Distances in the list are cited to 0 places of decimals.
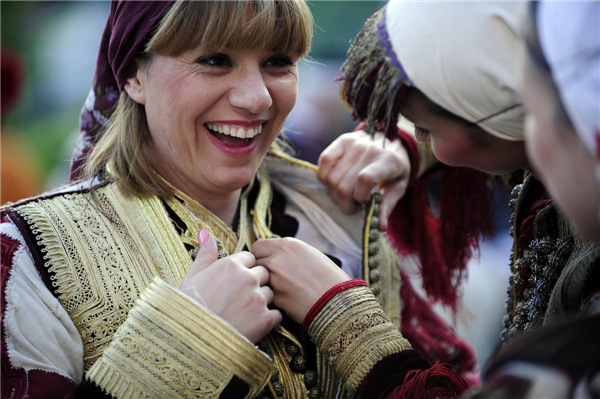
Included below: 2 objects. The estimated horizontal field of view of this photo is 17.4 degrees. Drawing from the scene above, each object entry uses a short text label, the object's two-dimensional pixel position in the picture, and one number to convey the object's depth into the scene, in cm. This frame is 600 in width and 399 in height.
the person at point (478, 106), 155
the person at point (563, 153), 139
